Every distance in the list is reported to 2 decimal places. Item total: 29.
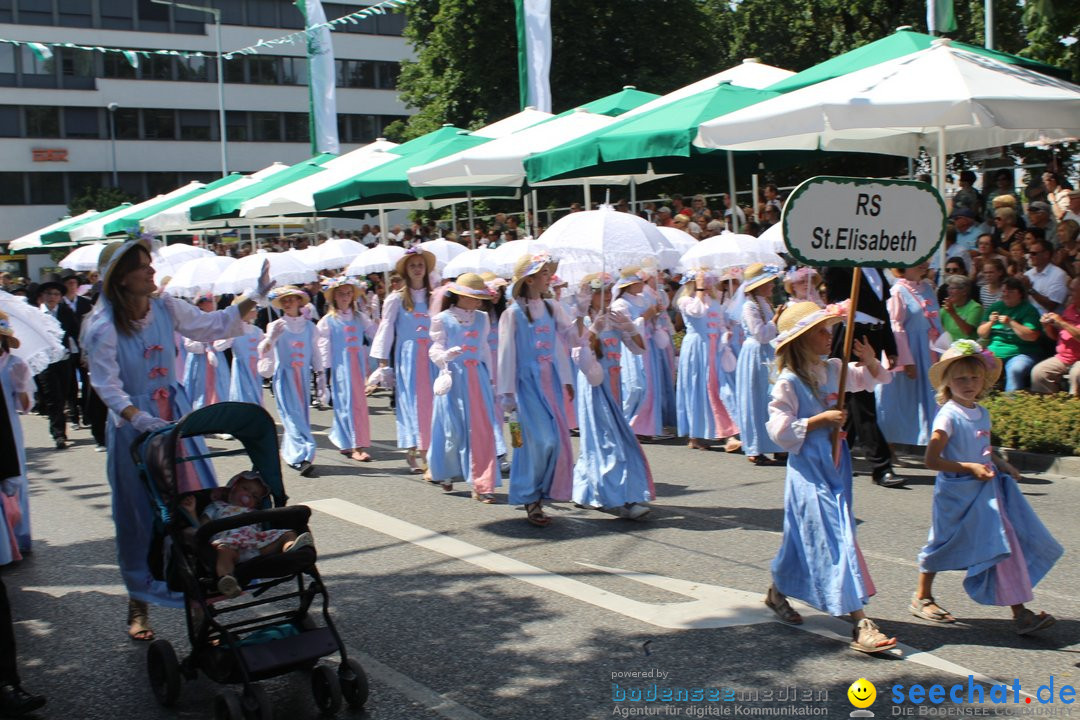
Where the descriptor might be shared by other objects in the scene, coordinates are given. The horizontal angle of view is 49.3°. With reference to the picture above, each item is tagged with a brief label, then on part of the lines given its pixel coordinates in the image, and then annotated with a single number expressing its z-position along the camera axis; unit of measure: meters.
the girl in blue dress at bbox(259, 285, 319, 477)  11.56
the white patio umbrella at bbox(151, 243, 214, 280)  17.11
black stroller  4.86
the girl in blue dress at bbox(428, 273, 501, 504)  9.41
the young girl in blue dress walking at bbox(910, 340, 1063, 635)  5.61
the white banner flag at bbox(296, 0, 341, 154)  28.56
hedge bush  9.77
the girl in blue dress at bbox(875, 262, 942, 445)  10.44
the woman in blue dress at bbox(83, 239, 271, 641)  5.98
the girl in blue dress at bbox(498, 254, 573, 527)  8.53
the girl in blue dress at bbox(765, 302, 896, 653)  5.50
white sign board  5.47
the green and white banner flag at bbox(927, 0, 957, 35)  13.72
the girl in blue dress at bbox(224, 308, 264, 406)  13.07
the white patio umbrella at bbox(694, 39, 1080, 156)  10.21
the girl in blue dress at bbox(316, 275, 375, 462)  12.03
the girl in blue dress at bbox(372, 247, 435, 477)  11.18
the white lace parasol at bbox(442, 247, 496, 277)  13.75
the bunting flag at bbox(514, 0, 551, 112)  21.02
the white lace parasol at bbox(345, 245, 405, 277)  14.33
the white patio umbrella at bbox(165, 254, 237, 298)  13.96
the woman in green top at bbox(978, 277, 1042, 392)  11.27
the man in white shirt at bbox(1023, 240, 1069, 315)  11.62
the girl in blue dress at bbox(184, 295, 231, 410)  14.06
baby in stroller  5.01
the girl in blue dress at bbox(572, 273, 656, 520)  8.45
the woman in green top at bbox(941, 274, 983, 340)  11.48
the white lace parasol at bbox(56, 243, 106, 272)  25.66
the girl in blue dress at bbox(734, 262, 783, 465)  10.98
